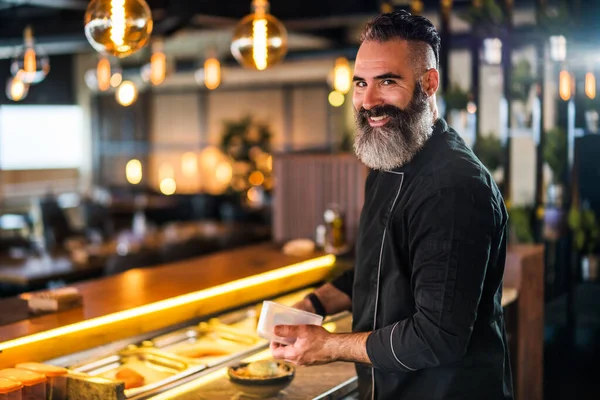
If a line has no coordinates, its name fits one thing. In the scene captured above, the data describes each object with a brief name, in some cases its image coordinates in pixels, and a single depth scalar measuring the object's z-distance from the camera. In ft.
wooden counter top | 7.98
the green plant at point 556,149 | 20.10
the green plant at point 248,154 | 33.91
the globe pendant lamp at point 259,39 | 11.90
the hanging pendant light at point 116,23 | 9.09
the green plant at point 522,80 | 19.31
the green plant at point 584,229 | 20.49
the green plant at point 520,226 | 17.19
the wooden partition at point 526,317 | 12.22
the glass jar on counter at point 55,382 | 7.15
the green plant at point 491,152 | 18.06
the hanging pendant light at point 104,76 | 24.81
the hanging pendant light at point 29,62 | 16.14
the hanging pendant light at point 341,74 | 26.16
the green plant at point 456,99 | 17.94
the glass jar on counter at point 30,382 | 6.90
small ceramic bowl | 7.96
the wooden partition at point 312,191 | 14.33
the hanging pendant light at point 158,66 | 23.29
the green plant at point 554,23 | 18.56
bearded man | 5.85
